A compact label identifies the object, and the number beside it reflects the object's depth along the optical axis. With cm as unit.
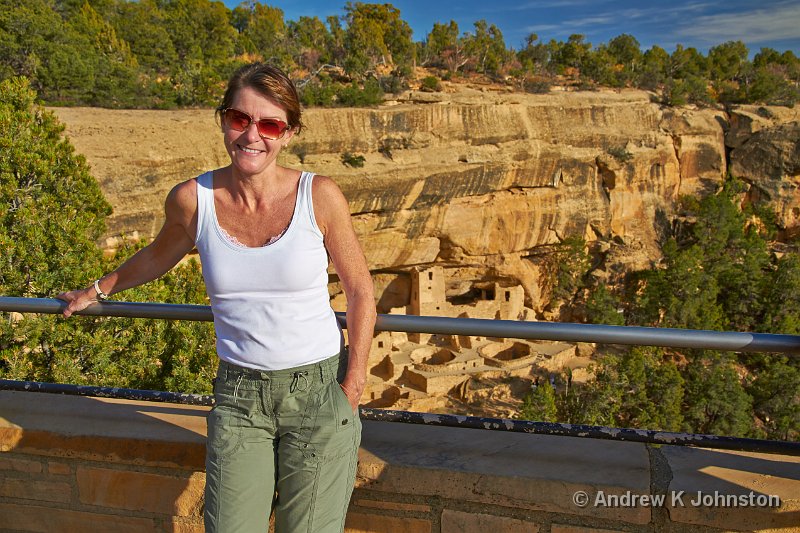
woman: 165
